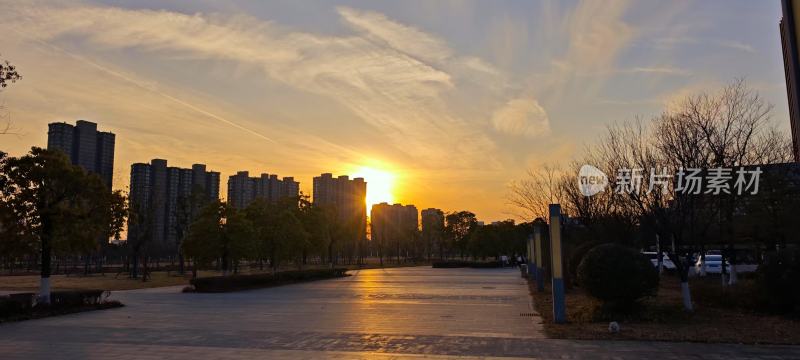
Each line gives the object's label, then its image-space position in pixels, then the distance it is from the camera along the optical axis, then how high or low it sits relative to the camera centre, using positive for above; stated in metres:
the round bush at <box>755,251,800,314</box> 12.25 -0.82
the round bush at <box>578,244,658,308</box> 12.44 -0.60
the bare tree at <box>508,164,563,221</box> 27.97 +2.42
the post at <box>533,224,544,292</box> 19.28 -0.23
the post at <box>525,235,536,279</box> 29.12 -0.97
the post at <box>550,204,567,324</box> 12.59 -0.41
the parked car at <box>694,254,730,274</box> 32.92 -0.98
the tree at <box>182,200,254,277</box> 26.95 +0.85
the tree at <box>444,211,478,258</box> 75.75 +3.19
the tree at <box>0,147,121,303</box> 15.00 +1.48
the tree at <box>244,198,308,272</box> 32.25 +1.27
